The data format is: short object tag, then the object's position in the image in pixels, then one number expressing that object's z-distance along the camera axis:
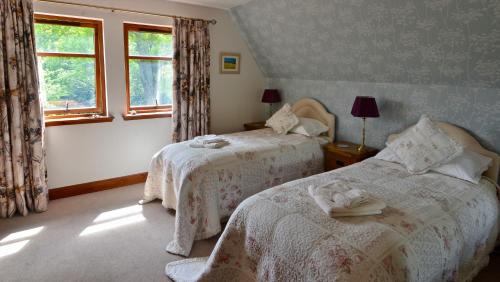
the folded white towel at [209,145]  3.40
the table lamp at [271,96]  4.91
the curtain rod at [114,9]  3.42
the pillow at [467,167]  2.66
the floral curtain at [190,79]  4.20
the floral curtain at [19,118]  3.12
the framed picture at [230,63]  4.75
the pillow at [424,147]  2.81
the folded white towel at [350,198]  1.98
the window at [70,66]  3.53
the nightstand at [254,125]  4.92
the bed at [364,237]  1.66
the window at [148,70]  4.07
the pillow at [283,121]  4.29
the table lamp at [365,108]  3.51
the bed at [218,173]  2.87
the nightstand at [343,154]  3.58
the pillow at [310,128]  4.15
